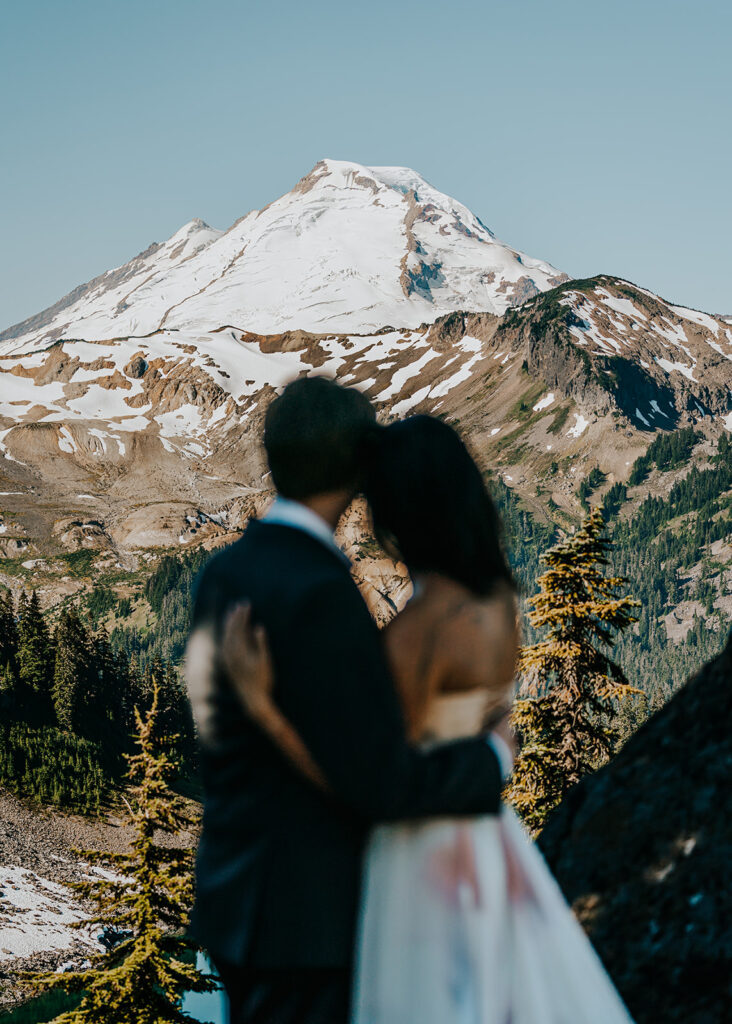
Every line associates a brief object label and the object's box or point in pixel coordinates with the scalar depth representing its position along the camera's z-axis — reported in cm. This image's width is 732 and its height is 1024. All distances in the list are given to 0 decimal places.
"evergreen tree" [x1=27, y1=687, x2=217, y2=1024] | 1074
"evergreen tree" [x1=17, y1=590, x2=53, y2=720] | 8144
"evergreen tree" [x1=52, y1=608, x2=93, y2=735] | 8212
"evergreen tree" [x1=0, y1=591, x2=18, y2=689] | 7988
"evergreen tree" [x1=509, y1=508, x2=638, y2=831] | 1617
